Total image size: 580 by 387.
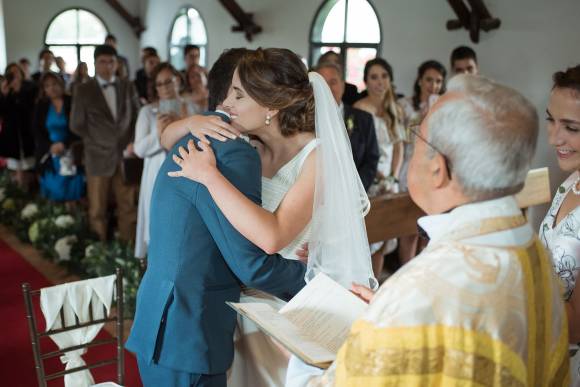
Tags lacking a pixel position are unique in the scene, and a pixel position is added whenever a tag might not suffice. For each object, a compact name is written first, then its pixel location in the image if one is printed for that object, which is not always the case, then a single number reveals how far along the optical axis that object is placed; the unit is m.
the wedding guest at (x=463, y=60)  5.95
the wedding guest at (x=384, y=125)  4.84
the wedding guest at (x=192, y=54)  8.09
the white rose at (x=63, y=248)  5.47
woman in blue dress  6.30
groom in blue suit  1.86
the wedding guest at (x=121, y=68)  6.56
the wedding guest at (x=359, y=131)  4.21
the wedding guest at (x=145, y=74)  7.85
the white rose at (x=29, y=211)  6.47
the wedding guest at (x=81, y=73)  7.69
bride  1.85
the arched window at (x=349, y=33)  9.43
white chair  2.30
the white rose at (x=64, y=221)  5.87
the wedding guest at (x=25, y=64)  10.73
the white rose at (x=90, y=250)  5.21
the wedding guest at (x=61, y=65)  11.64
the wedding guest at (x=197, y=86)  5.97
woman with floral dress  1.85
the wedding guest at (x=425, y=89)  5.70
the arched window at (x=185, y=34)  13.26
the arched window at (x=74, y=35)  15.16
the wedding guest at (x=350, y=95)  6.11
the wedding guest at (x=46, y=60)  10.23
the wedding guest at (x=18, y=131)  7.96
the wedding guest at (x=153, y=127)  4.92
